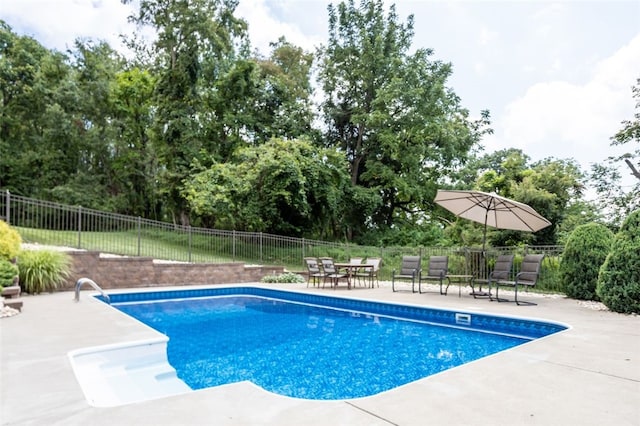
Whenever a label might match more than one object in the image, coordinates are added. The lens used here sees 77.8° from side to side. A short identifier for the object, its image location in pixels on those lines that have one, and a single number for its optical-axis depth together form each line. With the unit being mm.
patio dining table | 11094
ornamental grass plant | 8758
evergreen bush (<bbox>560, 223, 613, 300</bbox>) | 8000
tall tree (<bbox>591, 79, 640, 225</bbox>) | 15422
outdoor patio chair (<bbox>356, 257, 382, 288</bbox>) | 12015
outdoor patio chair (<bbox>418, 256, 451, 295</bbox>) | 9836
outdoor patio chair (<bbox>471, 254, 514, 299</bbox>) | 8602
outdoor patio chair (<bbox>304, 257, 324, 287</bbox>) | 11391
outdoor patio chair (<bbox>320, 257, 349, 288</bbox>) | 11156
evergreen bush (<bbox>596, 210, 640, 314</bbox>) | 6570
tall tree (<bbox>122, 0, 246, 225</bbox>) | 18828
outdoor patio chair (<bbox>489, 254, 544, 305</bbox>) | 7938
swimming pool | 4434
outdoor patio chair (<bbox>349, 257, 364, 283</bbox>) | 11977
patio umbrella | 8534
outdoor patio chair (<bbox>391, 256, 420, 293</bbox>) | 10400
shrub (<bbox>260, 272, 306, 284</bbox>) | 12768
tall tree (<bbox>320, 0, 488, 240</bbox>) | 19531
